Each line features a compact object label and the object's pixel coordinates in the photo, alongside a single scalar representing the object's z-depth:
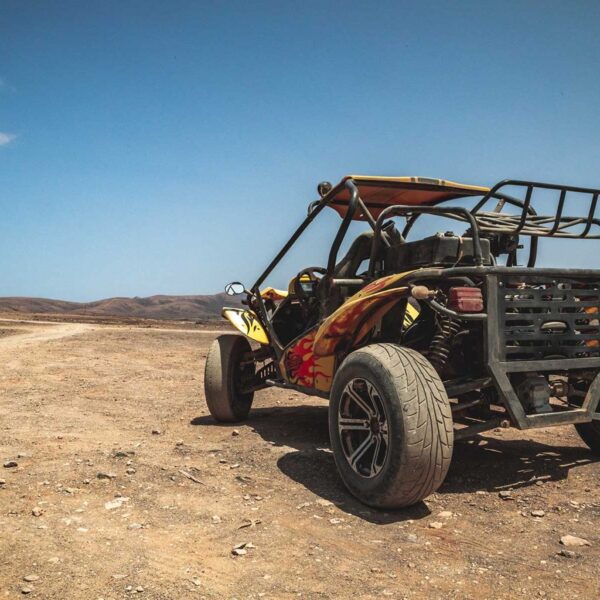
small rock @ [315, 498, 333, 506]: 3.73
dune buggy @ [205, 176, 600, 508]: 3.48
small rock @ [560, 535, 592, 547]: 3.13
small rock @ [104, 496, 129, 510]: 3.58
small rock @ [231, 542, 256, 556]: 2.97
